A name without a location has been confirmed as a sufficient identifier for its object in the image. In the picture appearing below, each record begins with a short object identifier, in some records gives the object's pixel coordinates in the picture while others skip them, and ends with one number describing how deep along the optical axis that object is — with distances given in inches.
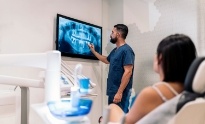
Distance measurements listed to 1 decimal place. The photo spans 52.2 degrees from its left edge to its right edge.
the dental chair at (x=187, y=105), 32.0
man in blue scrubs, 107.7
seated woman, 35.9
